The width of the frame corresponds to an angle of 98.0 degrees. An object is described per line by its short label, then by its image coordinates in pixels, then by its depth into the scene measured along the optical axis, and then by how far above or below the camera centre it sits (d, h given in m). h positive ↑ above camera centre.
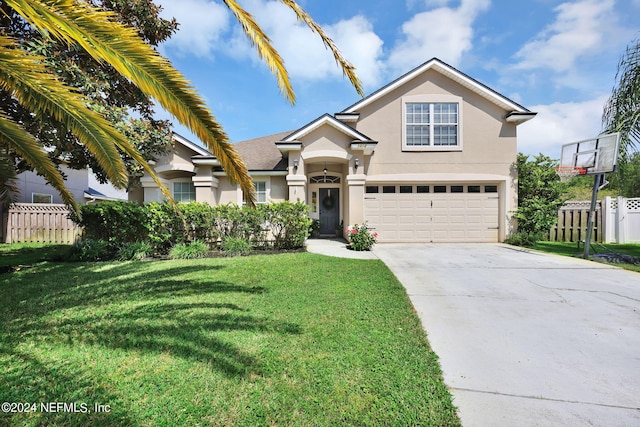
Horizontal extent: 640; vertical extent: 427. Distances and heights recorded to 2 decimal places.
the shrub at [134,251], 8.58 -1.34
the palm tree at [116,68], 2.50 +1.33
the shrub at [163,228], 9.25 -0.64
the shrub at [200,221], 9.49 -0.42
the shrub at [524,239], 11.09 -1.12
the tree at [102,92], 6.12 +3.06
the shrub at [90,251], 8.47 -1.32
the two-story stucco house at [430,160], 11.86 +2.13
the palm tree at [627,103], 8.30 +3.42
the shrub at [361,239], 10.17 -1.07
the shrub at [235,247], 9.31 -1.29
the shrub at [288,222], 9.91 -0.45
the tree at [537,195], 11.39 +0.68
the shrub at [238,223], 9.78 -0.49
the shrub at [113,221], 8.96 -0.41
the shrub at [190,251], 8.84 -1.35
